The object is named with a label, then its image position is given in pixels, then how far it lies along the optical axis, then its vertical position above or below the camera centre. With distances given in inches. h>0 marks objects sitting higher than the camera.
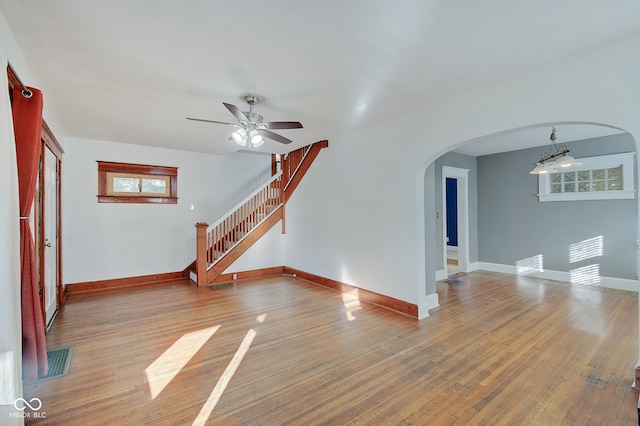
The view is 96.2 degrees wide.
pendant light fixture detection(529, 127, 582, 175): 170.6 +27.5
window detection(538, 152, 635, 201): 198.5 +20.9
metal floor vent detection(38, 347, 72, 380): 98.7 -53.8
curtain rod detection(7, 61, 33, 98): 84.4 +38.4
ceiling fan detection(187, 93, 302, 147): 126.0 +39.6
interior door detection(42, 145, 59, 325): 138.8 -8.7
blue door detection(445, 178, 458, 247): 364.8 -0.5
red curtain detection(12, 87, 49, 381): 81.8 -3.6
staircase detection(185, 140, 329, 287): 216.9 -7.2
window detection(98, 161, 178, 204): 209.9 +25.2
